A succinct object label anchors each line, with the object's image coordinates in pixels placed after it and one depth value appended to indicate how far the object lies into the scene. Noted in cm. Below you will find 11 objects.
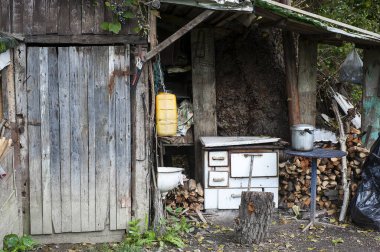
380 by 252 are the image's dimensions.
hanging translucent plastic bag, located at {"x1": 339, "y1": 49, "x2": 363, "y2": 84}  845
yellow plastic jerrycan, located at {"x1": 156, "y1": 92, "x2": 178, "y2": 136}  686
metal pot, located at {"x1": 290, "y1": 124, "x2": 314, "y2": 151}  723
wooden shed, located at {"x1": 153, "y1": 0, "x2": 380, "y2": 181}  791
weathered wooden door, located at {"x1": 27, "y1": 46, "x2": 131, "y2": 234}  630
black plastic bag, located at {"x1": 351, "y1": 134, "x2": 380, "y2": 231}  714
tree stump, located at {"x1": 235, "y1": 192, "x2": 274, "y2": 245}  647
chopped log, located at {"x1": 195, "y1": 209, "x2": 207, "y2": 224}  744
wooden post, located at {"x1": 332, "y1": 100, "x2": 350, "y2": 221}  750
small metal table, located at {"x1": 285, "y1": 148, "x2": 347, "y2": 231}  703
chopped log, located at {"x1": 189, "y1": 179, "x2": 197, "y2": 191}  762
